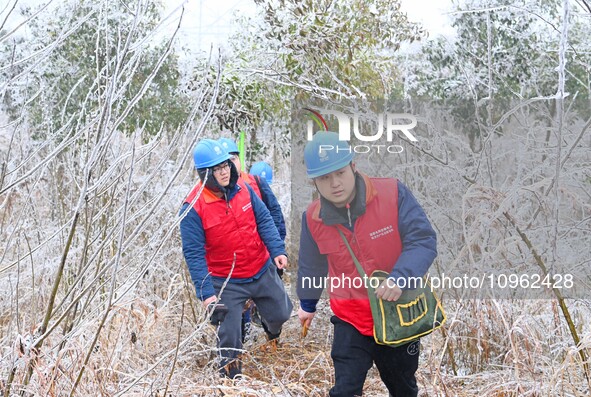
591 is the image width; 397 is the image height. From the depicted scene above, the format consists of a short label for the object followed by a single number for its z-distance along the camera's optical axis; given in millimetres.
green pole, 6906
